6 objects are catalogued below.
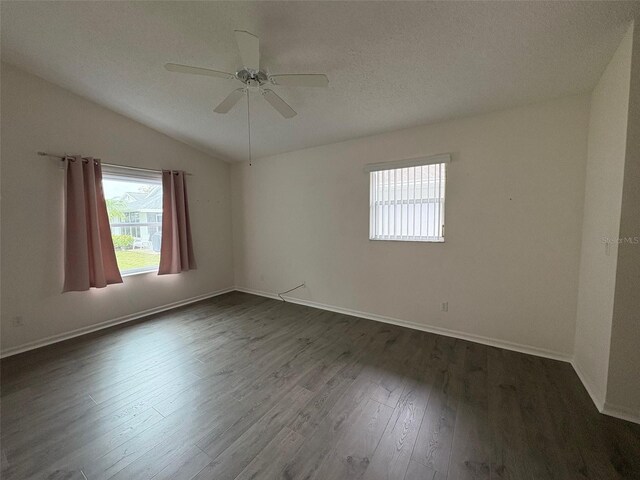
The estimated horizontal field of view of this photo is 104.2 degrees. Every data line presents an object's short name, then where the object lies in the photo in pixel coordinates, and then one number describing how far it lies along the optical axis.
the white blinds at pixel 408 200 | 2.93
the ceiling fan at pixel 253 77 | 1.63
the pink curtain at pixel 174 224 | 3.87
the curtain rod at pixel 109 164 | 2.79
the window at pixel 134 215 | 3.47
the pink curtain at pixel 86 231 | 2.94
